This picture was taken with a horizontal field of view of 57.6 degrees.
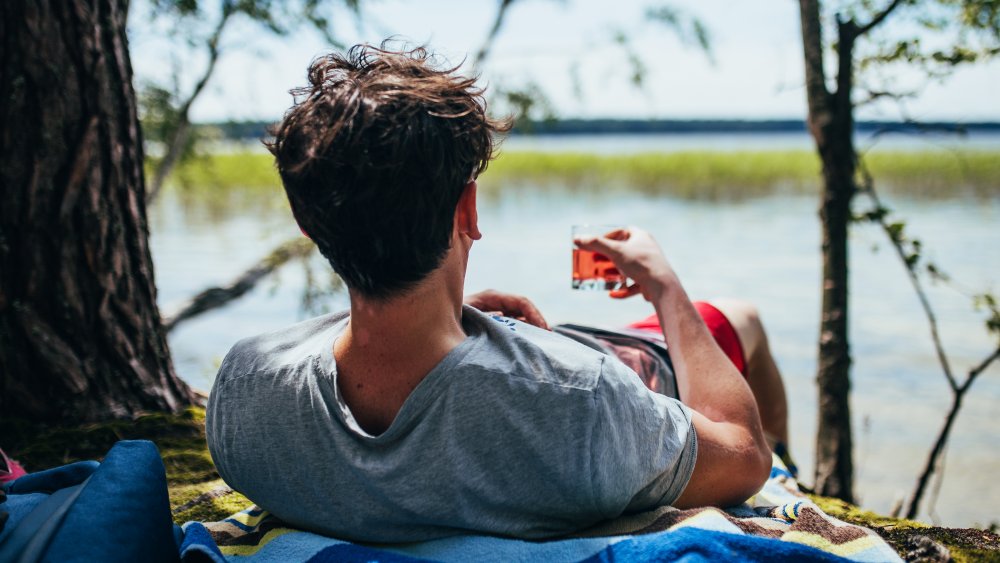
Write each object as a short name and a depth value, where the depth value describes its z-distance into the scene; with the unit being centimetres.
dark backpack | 131
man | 136
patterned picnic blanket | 143
